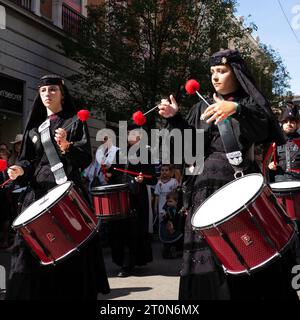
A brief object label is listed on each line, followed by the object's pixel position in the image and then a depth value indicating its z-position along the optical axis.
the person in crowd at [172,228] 8.19
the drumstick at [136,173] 6.93
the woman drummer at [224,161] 3.21
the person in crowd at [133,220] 6.89
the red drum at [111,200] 6.38
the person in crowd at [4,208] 8.11
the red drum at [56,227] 3.53
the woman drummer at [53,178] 3.90
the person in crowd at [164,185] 9.85
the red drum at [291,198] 6.04
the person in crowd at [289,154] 7.05
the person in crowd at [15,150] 8.58
